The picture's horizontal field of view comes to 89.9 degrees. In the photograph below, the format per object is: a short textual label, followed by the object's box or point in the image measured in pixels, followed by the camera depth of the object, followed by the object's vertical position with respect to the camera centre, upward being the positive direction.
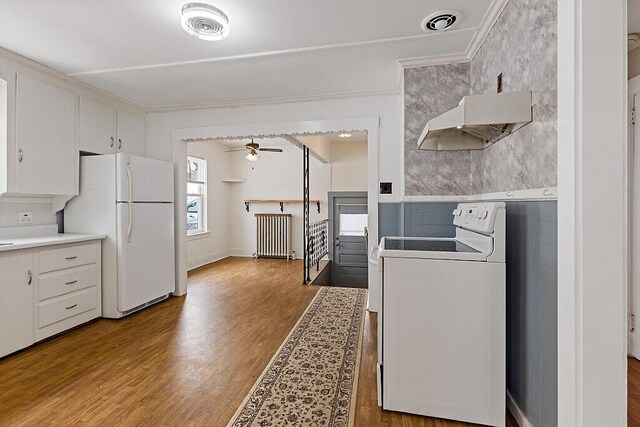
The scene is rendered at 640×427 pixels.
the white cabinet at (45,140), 2.71 +0.66
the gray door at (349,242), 6.65 -0.64
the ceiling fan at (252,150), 5.10 +1.02
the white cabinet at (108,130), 3.32 +0.93
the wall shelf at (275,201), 7.01 +0.23
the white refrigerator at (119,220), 3.22 -0.08
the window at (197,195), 6.28 +0.34
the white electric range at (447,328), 1.66 -0.63
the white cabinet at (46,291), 2.42 -0.67
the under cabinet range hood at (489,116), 1.58 +0.50
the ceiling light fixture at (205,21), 1.98 +1.23
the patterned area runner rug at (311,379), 1.74 -1.11
